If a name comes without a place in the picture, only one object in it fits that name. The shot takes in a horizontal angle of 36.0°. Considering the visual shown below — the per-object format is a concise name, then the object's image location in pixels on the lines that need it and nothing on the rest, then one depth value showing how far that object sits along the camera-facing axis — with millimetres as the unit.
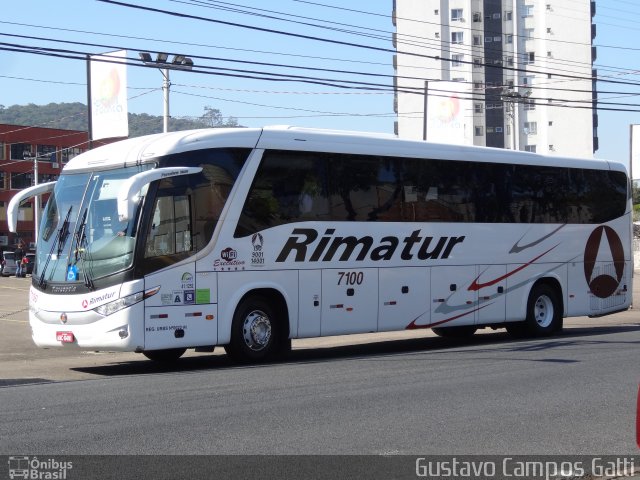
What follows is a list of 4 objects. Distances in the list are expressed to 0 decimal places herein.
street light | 24828
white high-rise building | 92562
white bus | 14798
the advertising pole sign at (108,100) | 33625
